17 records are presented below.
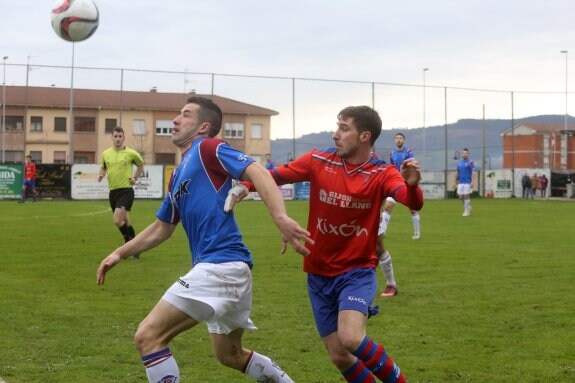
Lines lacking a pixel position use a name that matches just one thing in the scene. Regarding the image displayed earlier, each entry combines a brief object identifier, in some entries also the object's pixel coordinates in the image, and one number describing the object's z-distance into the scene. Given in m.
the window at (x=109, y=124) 69.50
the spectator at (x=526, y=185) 54.38
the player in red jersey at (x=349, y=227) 5.83
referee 16.38
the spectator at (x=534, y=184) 55.03
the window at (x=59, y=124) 69.00
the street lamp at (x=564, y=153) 94.12
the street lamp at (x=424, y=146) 66.68
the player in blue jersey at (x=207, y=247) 5.24
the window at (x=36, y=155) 67.00
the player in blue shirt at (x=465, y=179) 31.23
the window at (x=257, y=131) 72.94
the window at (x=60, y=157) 67.20
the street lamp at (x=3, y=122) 52.77
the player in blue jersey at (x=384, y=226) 11.05
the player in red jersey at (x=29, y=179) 40.47
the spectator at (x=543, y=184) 55.12
